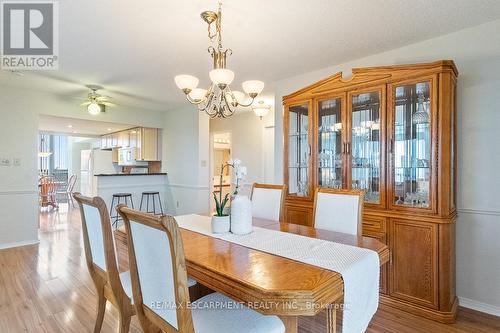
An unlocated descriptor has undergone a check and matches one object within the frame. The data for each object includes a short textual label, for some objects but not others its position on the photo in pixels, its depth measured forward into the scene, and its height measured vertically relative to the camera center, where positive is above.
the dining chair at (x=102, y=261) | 1.51 -0.57
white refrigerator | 7.85 +0.06
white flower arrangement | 1.83 -0.04
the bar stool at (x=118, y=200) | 5.22 -0.67
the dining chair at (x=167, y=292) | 1.06 -0.54
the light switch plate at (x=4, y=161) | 3.99 +0.08
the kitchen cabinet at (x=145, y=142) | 6.04 +0.55
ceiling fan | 4.11 +1.01
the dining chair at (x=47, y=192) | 7.18 -0.66
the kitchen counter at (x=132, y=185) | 5.24 -0.37
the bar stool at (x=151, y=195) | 5.71 -0.61
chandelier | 1.95 +0.63
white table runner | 1.27 -0.46
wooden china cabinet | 2.20 +0.03
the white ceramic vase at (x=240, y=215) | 1.84 -0.32
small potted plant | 1.91 -0.39
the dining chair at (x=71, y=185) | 8.10 -0.54
